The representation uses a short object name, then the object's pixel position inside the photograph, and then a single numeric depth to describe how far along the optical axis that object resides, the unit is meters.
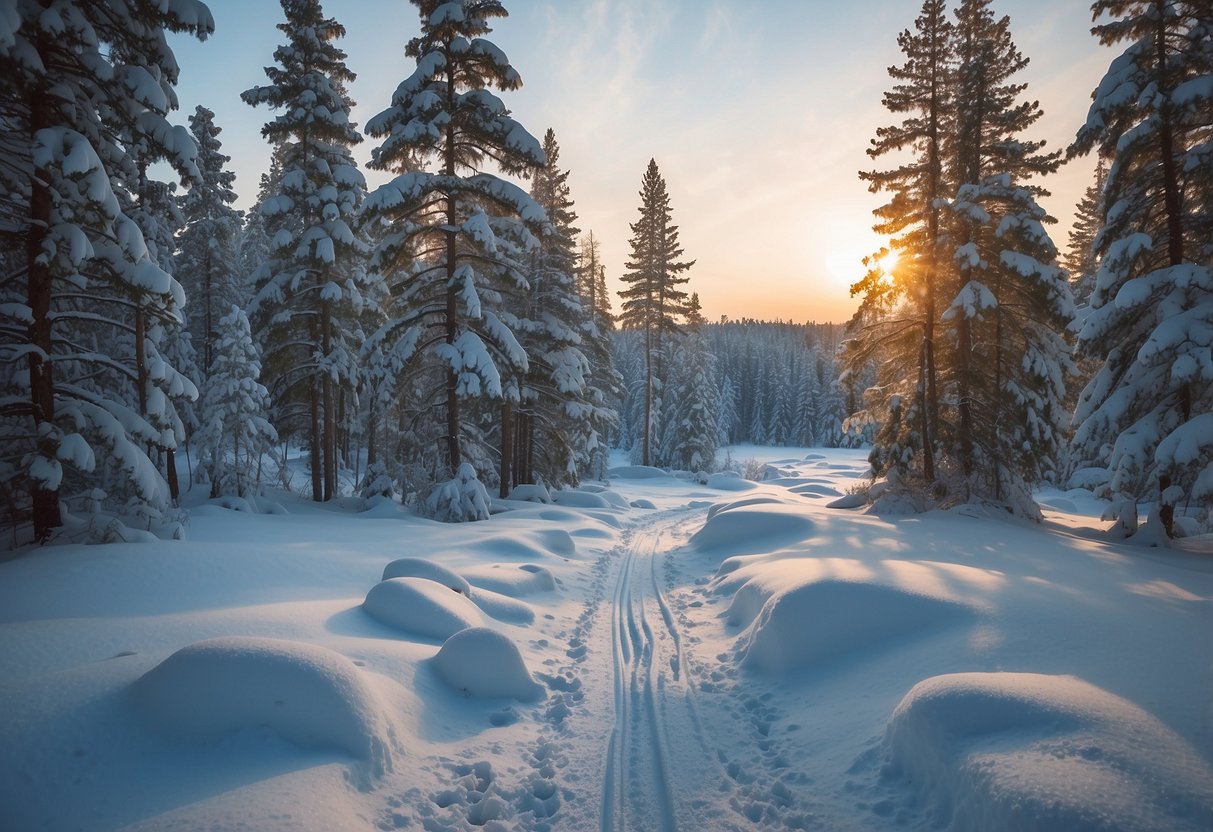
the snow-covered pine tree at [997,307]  14.05
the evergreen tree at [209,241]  25.73
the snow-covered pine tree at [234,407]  19.17
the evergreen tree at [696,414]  43.75
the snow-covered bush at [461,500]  14.59
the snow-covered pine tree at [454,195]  13.62
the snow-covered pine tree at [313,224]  16.64
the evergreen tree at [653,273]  35.44
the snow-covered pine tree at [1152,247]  10.25
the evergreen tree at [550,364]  20.33
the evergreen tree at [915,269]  15.03
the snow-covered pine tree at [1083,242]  29.47
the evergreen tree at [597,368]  24.95
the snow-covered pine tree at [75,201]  7.07
